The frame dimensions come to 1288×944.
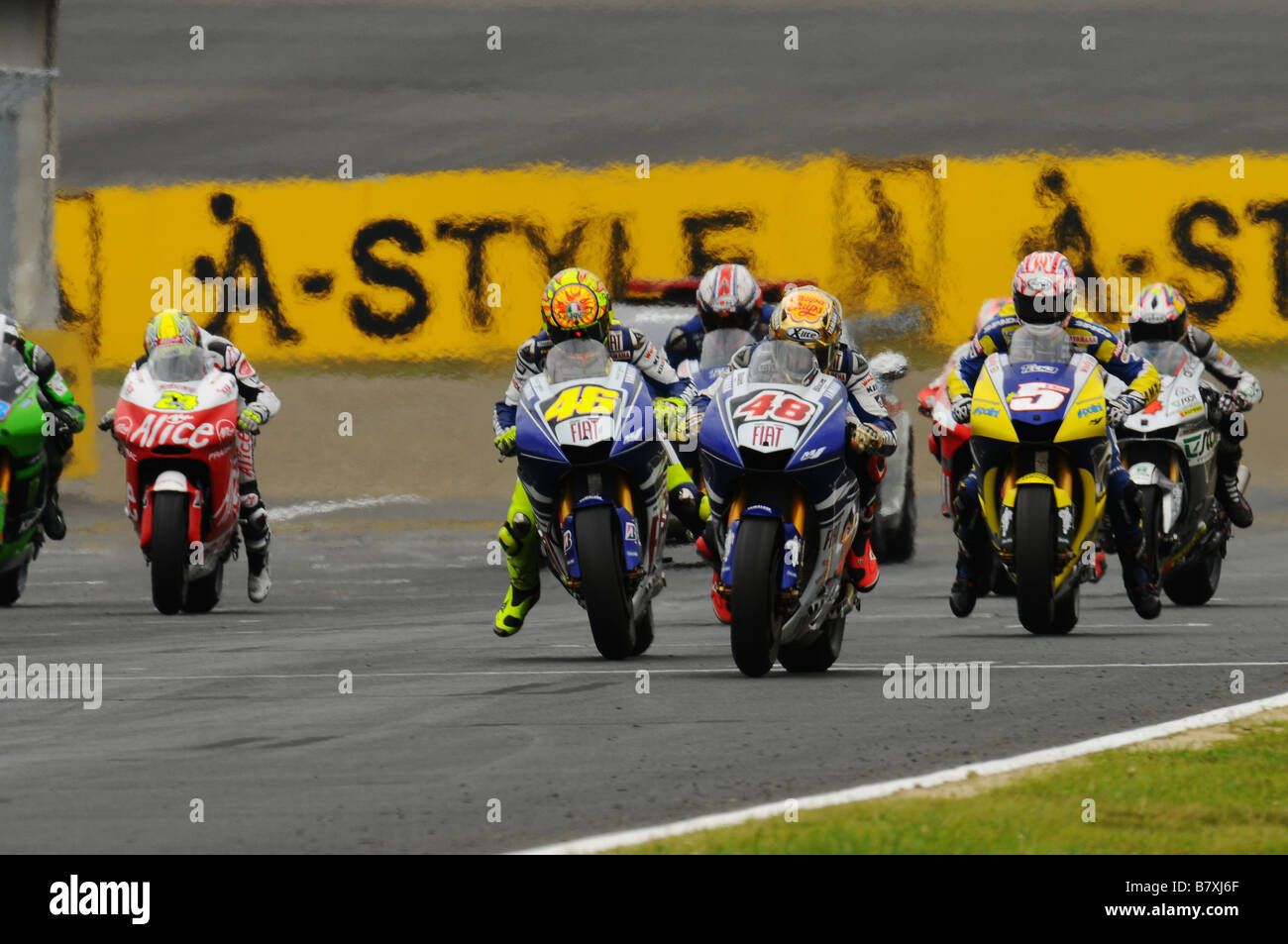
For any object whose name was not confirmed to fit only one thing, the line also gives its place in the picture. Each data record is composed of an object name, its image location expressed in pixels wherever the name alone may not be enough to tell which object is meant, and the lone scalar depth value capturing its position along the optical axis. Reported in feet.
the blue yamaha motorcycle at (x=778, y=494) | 37.93
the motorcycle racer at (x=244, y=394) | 54.60
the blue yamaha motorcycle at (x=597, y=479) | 40.57
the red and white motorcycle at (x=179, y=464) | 52.85
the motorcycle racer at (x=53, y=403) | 57.00
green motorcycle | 56.08
